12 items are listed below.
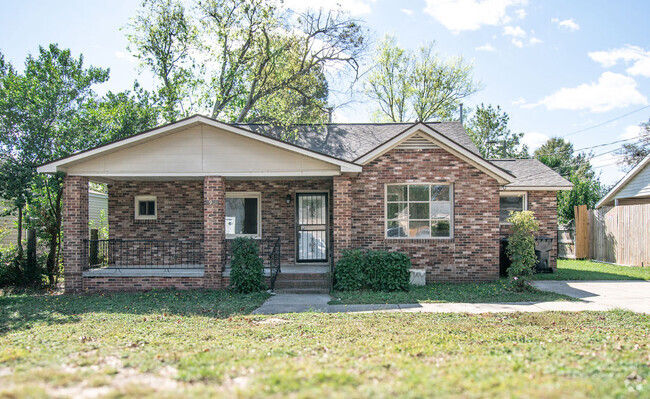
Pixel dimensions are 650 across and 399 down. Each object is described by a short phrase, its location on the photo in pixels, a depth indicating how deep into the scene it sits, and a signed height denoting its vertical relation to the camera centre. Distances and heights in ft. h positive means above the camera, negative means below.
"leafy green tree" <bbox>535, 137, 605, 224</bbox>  66.54 +11.39
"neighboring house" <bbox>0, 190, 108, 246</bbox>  55.50 +0.41
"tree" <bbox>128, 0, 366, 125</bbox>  67.67 +26.06
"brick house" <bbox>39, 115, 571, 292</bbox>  35.50 +1.24
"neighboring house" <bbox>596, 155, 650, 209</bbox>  54.39 +3.38
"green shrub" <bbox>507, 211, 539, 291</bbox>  33.58 -2.75
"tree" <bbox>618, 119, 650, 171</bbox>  116.67 +17.47
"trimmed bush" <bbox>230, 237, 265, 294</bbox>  34.32 -4.07
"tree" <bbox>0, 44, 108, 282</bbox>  40.29 +9.14
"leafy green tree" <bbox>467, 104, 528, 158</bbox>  119.44 +24.09
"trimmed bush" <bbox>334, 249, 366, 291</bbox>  34.73 -4.46
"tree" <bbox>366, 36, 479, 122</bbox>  104.37 +32.19
